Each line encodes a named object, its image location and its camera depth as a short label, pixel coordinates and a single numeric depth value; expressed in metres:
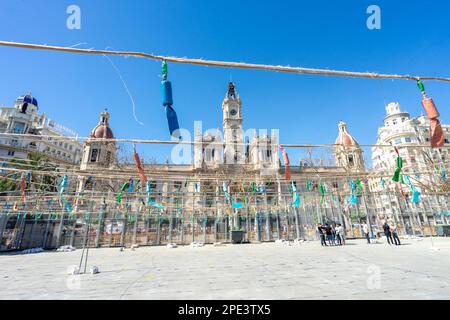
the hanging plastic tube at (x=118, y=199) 16.98
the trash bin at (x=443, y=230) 22.15
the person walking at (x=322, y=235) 16.51
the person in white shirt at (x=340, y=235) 16.84
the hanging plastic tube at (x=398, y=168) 12.34
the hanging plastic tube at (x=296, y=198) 16.62
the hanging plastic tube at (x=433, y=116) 5.85
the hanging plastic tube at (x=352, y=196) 19.45
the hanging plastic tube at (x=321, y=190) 19.05
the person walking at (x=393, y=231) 15.20
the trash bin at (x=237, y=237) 22.50
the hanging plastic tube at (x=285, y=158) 9.37
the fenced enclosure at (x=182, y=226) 19.03
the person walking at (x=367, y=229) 16.86
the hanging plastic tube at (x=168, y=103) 4.37
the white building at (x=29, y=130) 49.78
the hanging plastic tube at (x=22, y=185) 13.59
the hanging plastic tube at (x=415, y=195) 18.24
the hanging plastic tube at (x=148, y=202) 17.41
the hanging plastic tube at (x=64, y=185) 14.75
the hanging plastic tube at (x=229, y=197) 18.66
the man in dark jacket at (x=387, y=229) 15.86
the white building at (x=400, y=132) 50.41
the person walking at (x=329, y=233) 16.84
